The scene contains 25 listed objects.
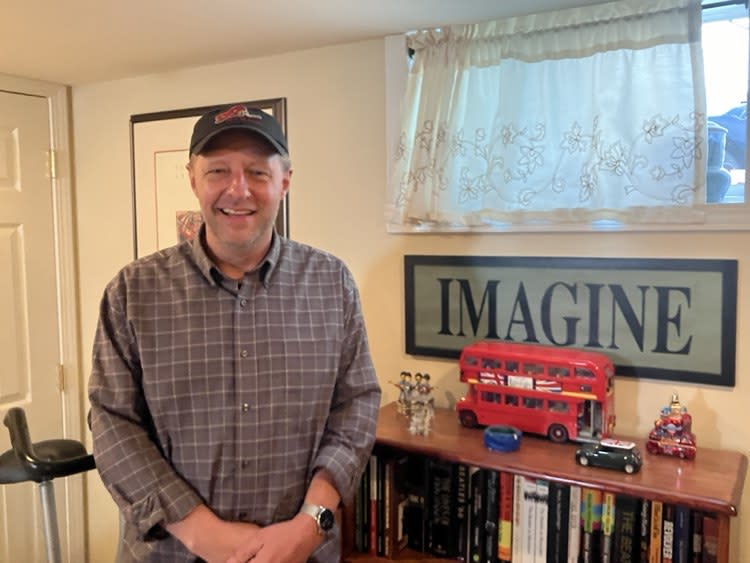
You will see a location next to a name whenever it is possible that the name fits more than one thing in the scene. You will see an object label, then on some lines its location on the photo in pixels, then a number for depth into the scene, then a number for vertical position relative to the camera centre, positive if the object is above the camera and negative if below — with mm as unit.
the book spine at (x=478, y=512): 1618 -620
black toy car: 1461 -448
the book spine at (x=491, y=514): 1596 -617
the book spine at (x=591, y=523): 1493 -595
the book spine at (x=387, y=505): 1726 -638
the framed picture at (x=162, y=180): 2465 +251
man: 1315 -272
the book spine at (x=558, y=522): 1517 -603
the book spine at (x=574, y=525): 1506 -606
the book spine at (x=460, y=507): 1653 -618
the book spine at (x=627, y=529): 1458 -594
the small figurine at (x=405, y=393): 1844 -389
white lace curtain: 1616 +313
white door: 2578 -186
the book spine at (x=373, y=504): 1739 -640
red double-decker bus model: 1636 -347
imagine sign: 1647 -162
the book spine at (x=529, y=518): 1550 -606
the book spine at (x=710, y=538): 1382 -585
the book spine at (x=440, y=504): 1679 -622
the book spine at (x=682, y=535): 1412 -589
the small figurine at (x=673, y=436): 1553 -430
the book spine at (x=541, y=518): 1536 -601
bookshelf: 1352 -478
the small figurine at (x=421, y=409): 1740 -409
